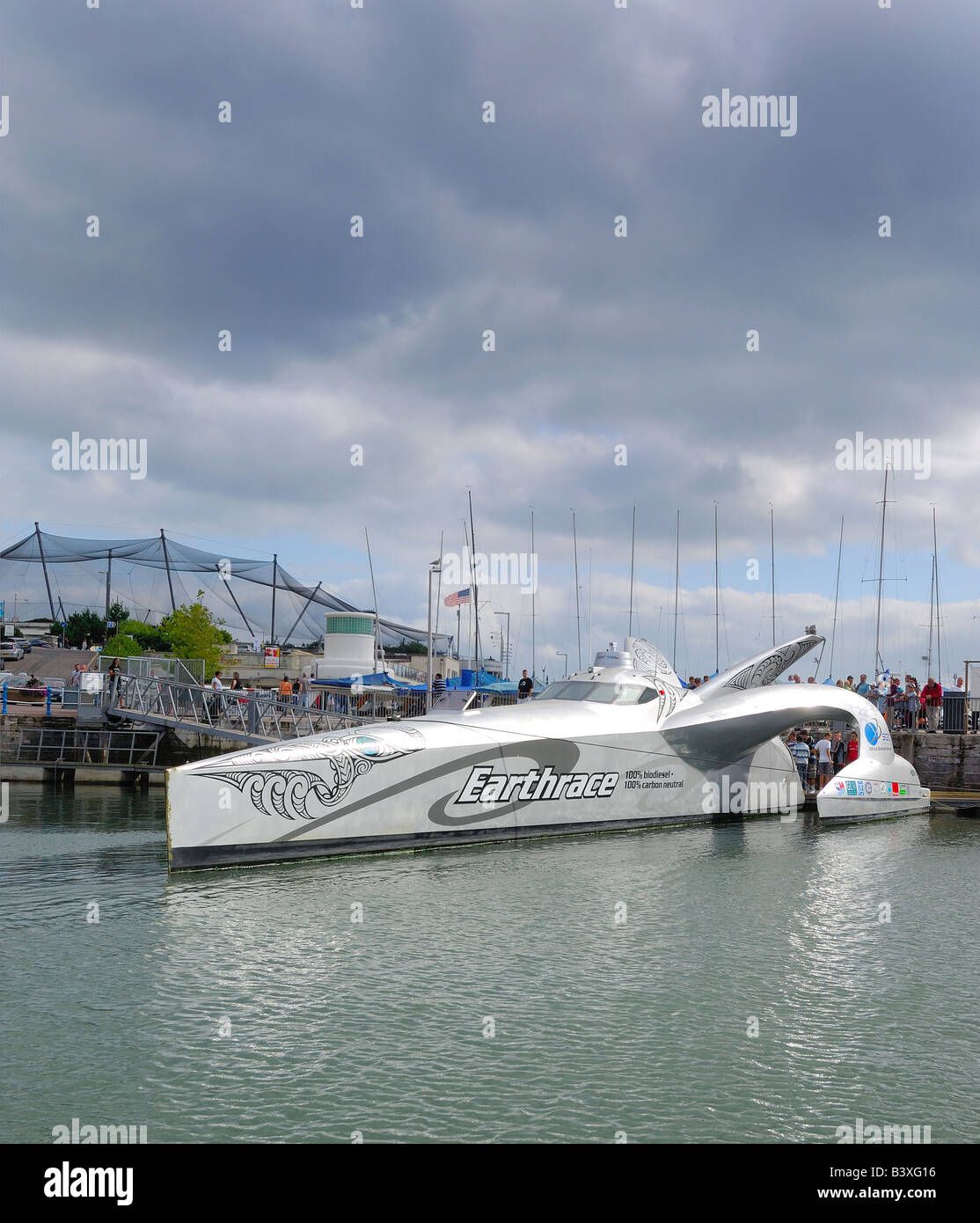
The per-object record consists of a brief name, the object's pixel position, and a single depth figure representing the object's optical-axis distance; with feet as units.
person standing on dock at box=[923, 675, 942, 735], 85.76
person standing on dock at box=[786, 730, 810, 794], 80.38
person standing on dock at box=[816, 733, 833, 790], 80.33
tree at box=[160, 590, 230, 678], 164.25
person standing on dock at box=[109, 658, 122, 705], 90.89
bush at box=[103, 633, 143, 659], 177.99
